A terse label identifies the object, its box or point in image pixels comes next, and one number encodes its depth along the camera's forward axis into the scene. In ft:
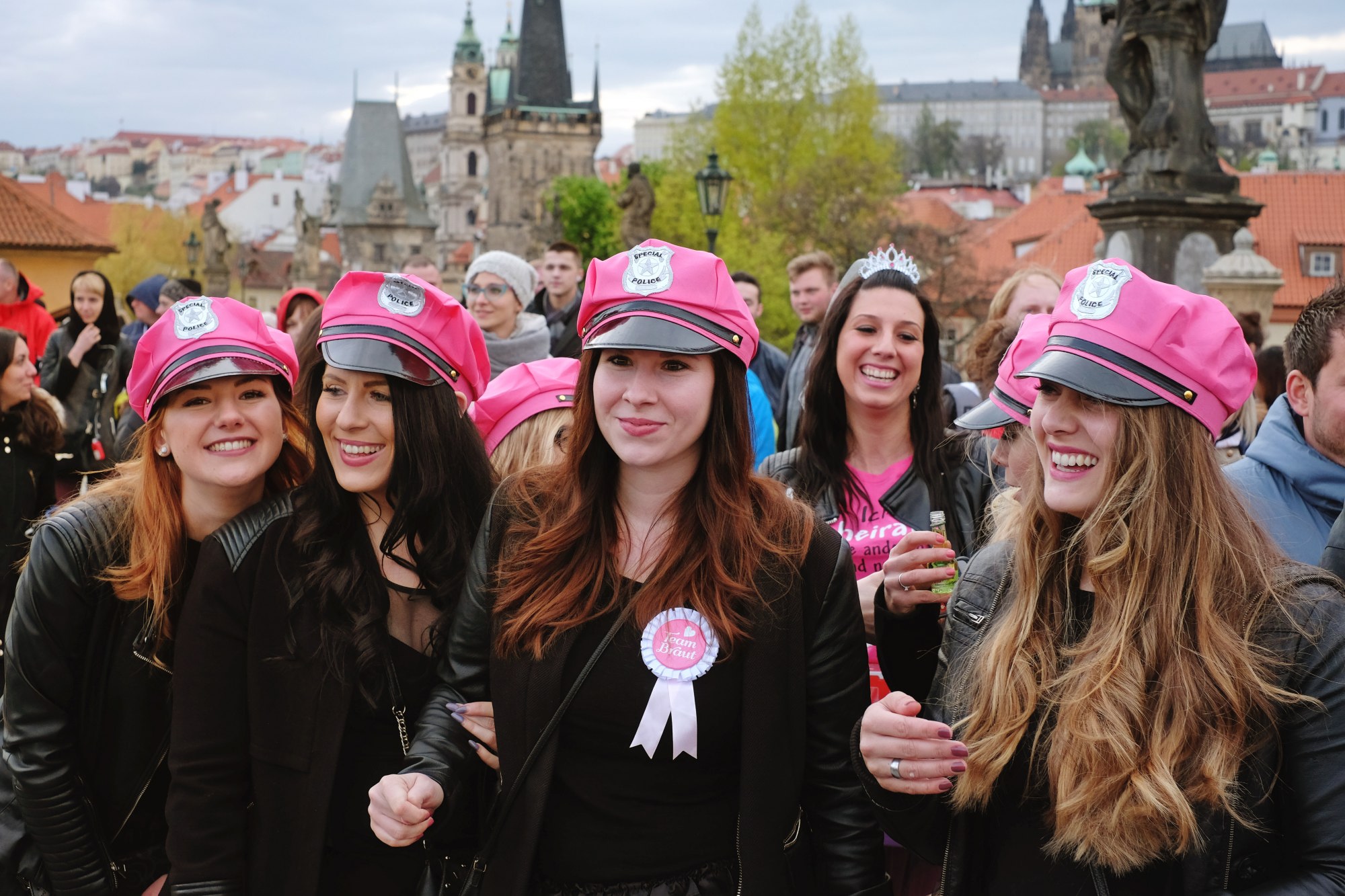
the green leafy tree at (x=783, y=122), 135.64
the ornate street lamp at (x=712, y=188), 53.11
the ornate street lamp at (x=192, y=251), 118.32
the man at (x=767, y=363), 29.78
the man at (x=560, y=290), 30.99
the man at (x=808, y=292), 27.50
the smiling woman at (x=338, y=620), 9.99
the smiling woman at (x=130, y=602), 10.59
